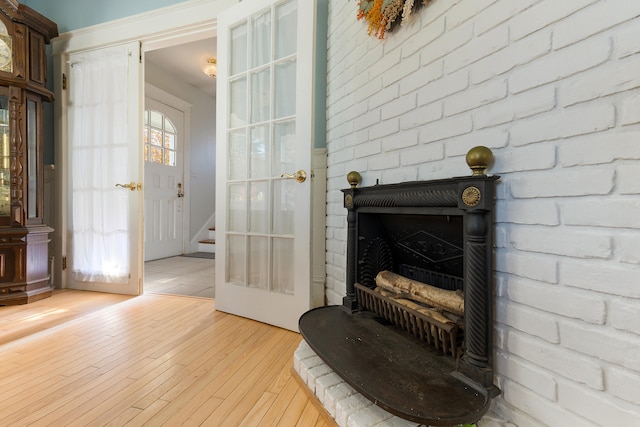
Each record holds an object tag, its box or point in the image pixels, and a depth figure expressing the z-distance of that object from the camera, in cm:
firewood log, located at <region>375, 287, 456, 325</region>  98
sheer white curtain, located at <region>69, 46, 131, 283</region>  259
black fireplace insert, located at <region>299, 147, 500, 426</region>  82
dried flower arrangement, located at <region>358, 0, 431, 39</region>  113
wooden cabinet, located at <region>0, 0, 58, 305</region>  225
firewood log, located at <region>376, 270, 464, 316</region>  100
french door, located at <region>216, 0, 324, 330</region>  178
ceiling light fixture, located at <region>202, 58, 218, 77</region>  383
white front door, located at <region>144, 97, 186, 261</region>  405
